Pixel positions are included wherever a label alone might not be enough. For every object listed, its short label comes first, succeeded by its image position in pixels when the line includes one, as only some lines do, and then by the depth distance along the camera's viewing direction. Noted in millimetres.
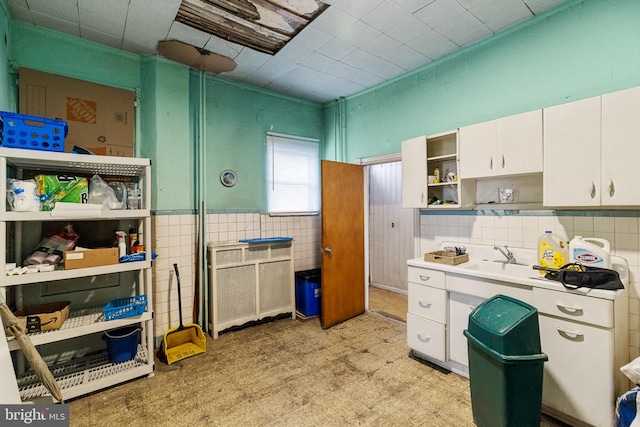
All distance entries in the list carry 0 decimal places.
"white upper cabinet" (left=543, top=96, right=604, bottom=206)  1843
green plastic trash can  1503
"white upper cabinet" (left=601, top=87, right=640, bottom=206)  1705
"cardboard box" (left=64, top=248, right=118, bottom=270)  2022
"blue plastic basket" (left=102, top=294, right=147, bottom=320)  2172
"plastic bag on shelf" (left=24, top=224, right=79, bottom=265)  2039
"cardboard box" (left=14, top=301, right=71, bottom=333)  1911
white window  3797
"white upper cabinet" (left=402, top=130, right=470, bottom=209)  2756
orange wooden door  3307
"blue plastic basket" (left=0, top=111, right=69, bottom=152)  1828
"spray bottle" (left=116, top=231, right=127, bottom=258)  2254
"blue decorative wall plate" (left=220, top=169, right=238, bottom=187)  3363
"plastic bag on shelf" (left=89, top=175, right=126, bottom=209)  2203
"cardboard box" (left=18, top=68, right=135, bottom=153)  2379
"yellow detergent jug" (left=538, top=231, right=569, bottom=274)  2055
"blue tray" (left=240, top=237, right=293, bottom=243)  3234
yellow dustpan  2600
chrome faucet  2404
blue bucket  2316
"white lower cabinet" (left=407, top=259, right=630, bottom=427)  1602
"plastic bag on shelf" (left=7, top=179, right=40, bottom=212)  1872
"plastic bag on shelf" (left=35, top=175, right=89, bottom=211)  1981
